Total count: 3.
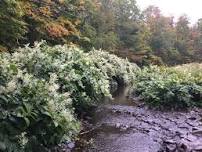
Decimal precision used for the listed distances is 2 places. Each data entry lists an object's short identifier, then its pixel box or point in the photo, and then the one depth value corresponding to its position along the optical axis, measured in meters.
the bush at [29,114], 2.55
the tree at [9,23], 7.11
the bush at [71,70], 4.71
